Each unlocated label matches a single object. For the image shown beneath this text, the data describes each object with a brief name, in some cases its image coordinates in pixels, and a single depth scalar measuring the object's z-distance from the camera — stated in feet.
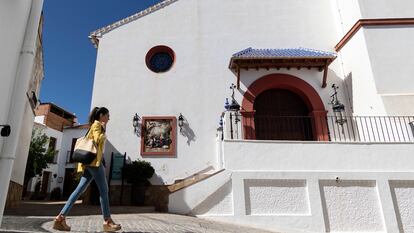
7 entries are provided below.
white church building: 21.33
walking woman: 11.93
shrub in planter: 28.53
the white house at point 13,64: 8.74
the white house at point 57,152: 73.87
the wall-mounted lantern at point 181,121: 31.32
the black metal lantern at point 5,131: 8.13
